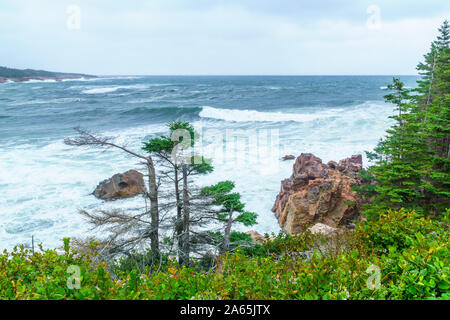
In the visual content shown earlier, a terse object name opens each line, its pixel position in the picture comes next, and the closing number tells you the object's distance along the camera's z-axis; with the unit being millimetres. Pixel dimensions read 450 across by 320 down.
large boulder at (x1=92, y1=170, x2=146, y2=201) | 16922
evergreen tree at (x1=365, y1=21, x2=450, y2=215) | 10453
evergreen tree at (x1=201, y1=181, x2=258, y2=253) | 8672
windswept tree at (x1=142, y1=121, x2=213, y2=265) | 8188
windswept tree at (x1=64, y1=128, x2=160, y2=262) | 7711
